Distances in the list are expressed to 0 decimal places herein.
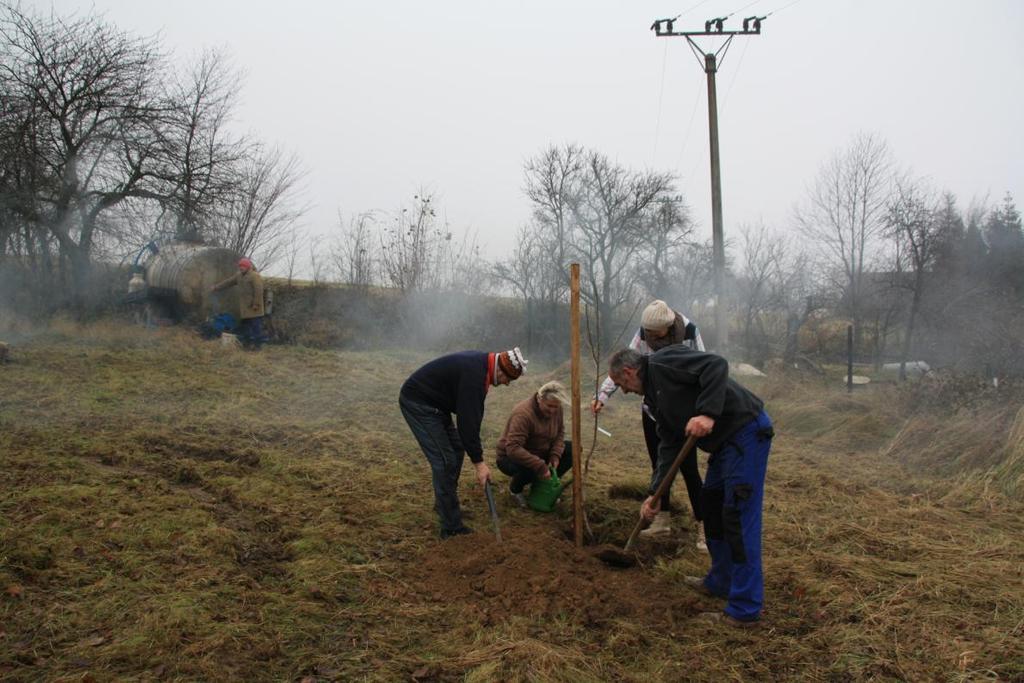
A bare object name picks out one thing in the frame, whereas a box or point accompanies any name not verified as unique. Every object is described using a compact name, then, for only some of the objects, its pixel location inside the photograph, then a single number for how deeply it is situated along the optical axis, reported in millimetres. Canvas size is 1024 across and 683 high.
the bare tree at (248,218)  14612
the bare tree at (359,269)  16484
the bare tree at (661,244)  16594
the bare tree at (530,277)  16203
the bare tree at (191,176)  12773
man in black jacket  3439
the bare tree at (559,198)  16375
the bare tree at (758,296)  17109
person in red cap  11898
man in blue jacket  4383
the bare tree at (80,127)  11281
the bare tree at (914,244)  15203
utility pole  13281
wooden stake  4230
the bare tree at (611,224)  16172
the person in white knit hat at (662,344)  4324
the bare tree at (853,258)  18453
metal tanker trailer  13070
